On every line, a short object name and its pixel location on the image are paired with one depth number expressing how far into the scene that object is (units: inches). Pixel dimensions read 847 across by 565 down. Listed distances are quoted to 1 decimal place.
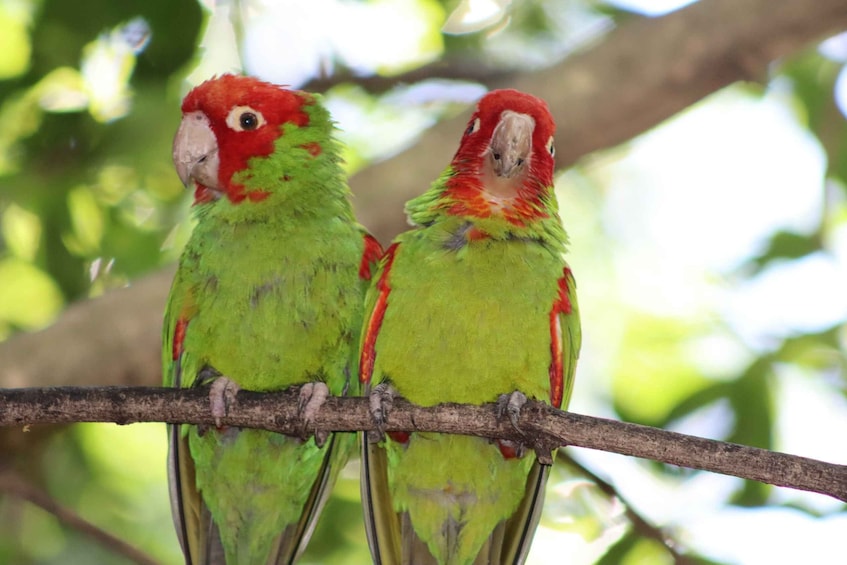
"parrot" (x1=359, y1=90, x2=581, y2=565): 307.3
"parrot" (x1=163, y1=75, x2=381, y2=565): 326.6
